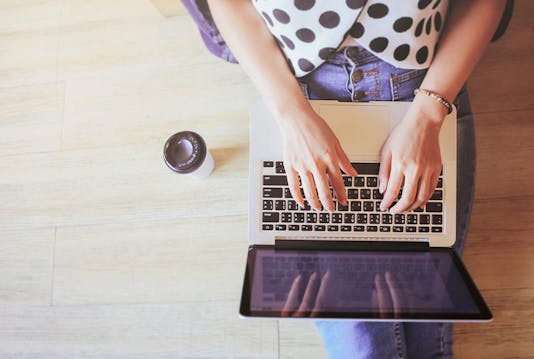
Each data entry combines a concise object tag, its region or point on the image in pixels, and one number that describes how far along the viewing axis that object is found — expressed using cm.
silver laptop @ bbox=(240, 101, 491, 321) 70
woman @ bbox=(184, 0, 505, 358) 67
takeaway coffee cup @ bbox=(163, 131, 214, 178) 91
